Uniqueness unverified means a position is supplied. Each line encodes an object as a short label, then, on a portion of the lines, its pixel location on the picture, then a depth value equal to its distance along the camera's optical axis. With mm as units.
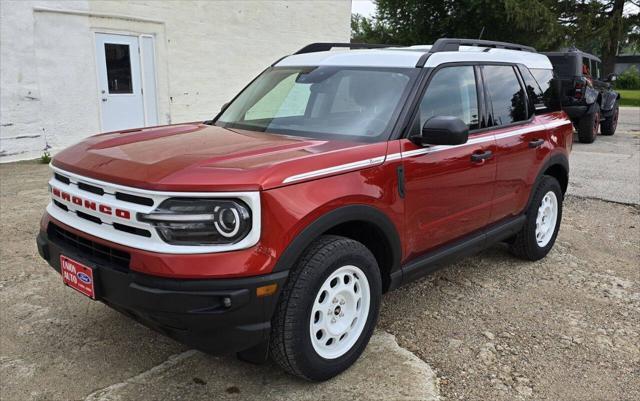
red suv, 2438
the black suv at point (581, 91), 11672
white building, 8688
